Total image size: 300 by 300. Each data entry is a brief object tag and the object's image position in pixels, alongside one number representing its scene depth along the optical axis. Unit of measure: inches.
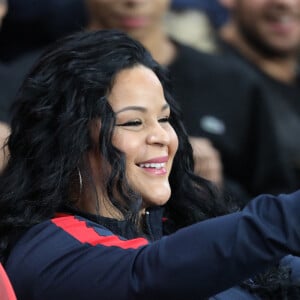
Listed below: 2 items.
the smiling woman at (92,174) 213.8
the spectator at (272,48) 415.8
